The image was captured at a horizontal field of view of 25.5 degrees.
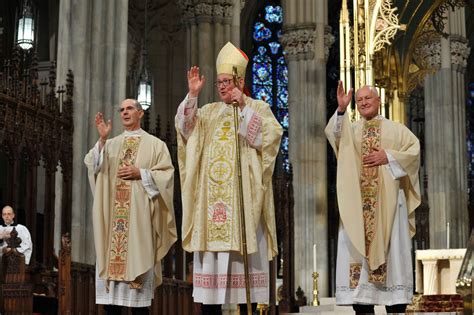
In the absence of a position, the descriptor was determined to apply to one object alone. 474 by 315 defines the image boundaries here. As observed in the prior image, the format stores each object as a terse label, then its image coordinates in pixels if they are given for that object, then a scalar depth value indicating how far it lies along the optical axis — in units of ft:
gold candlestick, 55.83
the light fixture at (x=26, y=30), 54.60
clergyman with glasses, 25.50
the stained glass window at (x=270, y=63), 100.42
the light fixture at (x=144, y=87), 63.77
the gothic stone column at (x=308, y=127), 73.67
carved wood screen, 41.57
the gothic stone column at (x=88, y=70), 45.03
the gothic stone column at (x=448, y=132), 82.89
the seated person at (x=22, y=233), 38.92
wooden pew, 33.81
